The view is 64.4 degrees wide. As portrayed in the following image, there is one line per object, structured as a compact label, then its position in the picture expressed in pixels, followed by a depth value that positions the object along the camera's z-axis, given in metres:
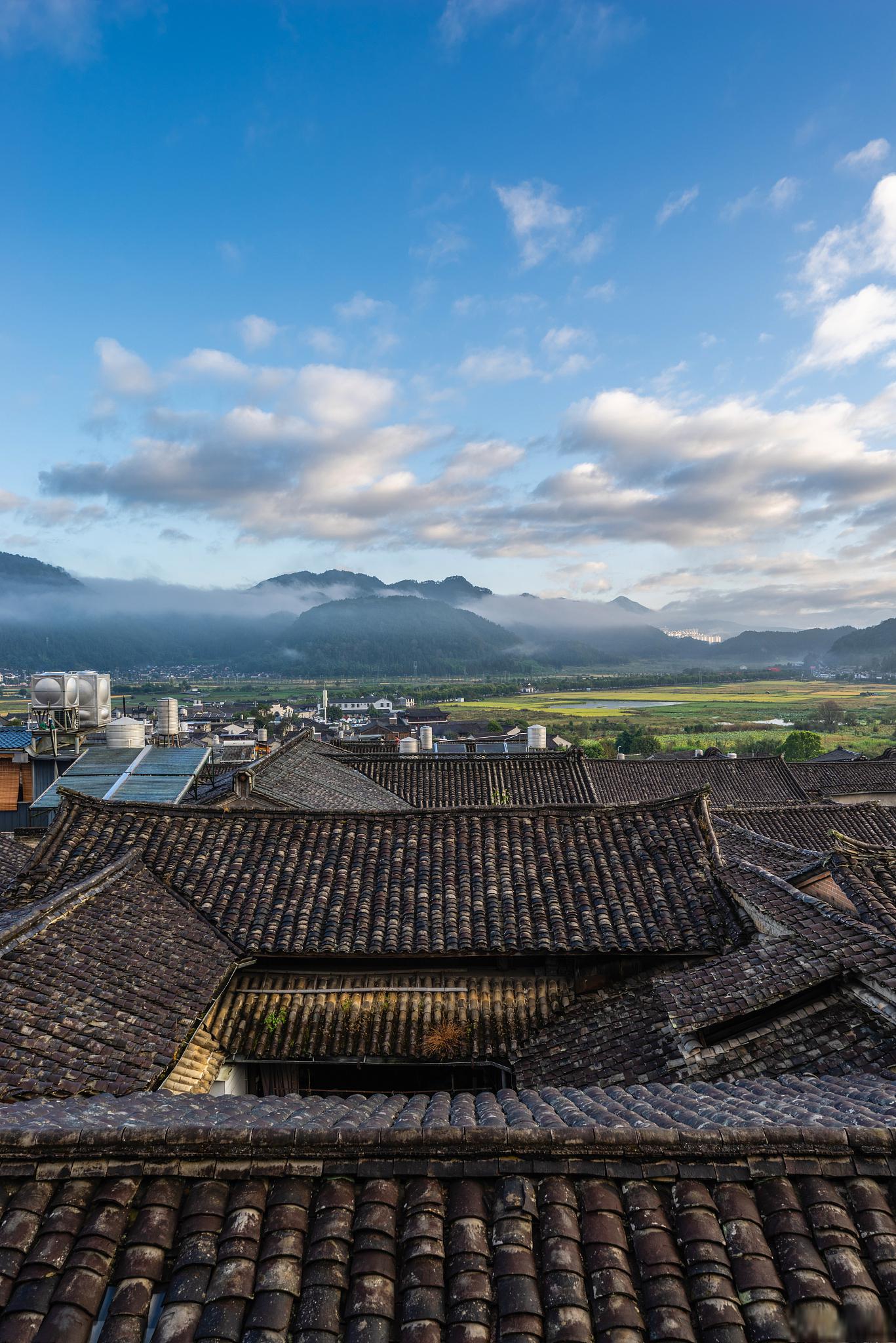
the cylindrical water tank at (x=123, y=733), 22.41
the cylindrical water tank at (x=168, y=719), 26.84
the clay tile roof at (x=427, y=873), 10.32
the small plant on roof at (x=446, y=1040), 9.48
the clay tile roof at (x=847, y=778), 38.41
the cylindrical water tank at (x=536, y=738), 42.16
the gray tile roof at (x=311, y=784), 19.80
